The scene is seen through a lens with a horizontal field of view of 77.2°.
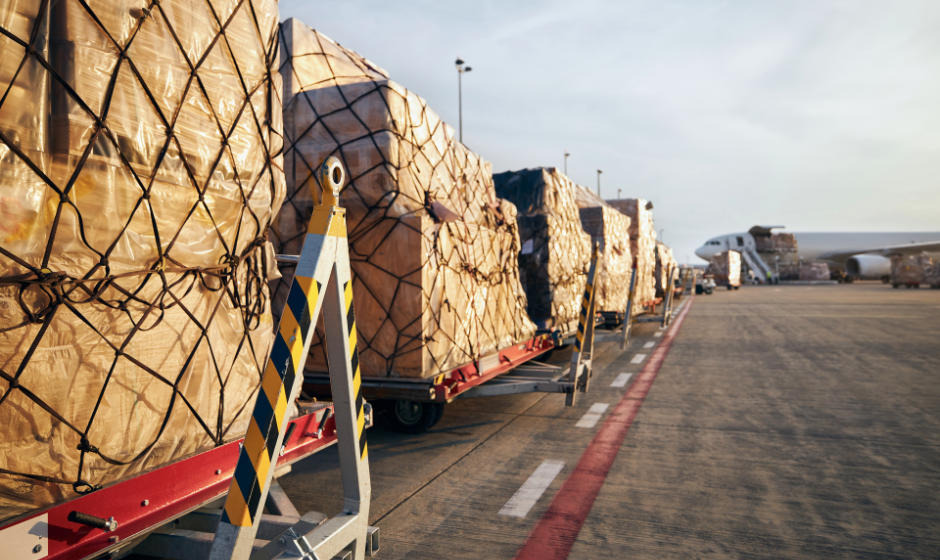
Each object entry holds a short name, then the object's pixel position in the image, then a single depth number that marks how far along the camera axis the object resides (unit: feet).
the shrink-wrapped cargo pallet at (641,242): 48.91
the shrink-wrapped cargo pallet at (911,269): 124.26
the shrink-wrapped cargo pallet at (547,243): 26.55
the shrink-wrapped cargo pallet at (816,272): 183.93
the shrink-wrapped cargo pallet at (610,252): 36.68
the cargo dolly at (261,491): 5.49
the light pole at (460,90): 73.69
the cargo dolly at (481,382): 15.01
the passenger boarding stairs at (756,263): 200.64
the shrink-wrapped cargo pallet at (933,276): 122.40
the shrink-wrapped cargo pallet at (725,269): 154.25
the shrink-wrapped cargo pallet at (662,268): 67.05
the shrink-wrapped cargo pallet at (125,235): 5.51
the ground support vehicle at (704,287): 123.44
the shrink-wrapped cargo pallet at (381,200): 14.56
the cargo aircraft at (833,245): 198.95
